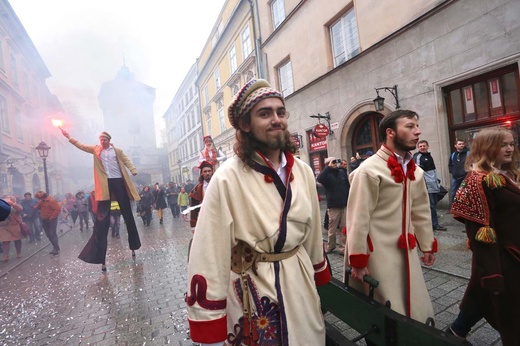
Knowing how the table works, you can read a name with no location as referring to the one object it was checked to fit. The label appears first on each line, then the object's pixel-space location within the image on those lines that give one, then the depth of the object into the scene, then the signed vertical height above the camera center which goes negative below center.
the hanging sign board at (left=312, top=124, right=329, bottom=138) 10.59 +1.40
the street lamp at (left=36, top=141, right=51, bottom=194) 12.20 +2.04
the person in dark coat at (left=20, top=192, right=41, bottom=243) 10.60 -0.61
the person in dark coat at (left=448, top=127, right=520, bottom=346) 1.83 -0.49
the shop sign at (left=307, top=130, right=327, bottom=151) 11.84 +1.11
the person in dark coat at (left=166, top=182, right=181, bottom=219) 14.74 -0.75
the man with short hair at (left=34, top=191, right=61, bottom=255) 8.13 -0.48
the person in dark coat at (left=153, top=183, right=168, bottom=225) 13.06 -0.73
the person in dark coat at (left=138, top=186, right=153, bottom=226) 12.47 -0.79
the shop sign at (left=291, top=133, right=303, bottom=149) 12.87 +1.47
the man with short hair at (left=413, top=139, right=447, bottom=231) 5.95 -0.30
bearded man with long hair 1.26 -0.34
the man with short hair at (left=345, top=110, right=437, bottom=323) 2.04 -0.43
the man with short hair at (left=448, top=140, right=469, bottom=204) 5.87 -0.16
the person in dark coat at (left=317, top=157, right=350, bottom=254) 5.30 -0.52
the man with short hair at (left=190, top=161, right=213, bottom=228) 4.47 -0.03
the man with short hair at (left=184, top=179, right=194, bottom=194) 16.66 -0.23
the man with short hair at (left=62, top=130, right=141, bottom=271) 5.11 +0.07
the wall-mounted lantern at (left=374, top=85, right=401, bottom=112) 8.14 +1.78
